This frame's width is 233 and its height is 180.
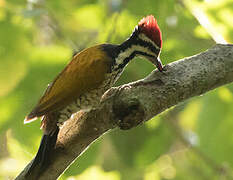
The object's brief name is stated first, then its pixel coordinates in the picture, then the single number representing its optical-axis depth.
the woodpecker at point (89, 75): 5.79
